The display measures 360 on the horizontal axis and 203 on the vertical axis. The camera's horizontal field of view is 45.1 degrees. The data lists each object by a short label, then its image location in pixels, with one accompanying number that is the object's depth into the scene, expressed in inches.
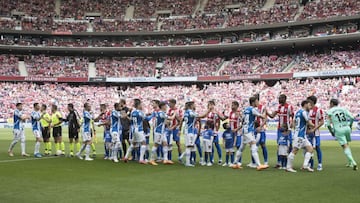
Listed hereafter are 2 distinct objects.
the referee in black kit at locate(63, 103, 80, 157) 694.5
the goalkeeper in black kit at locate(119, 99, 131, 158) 637.5
